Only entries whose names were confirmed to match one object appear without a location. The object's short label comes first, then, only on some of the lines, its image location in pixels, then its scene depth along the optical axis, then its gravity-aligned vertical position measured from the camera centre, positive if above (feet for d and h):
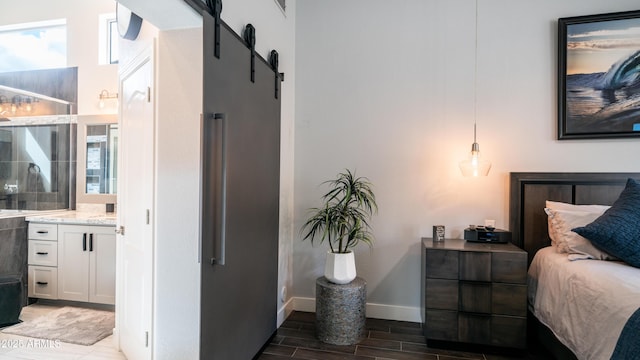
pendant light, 8.83 +0.45
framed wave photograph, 8.77 +2.96
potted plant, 8.45 -1.21
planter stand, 8.24 -3.46
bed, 5.02 -1.90
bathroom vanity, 10.50 -2.71
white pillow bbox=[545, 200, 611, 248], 7.95 -0.65
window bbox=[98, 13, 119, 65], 12.42 +5.23
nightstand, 7.72 -2.80
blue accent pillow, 6.44 -0.98
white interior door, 6.28 -0.67
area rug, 8.74 -4.38
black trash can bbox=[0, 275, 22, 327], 9.21 -3.63
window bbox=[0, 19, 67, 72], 12.92 +5.38
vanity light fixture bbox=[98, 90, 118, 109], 12.14 +3.07
